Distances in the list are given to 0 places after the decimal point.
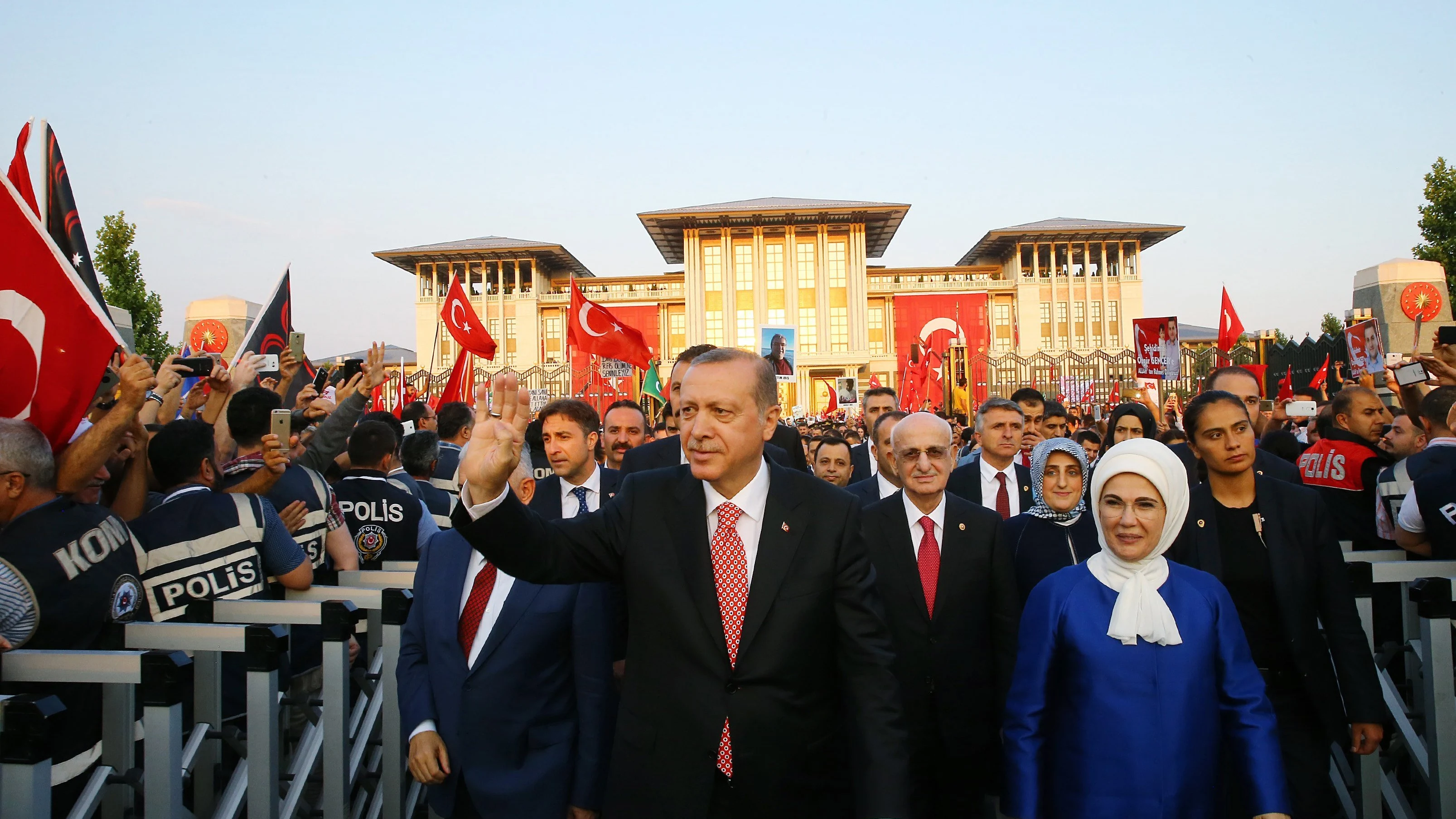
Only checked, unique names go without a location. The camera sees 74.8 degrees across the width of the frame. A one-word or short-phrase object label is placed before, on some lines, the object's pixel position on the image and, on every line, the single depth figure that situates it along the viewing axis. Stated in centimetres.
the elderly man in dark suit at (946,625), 352
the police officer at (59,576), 277
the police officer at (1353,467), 530
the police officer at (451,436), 688
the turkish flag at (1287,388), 1394
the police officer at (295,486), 427
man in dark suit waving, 231
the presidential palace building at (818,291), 5400
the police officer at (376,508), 485
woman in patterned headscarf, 386
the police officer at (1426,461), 441
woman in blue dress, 257
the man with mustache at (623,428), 551
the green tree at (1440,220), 2281
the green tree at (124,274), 2066
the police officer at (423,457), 577
